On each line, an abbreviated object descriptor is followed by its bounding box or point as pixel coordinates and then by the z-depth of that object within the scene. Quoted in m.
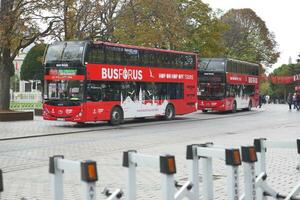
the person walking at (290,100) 49.84
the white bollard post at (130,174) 5.50
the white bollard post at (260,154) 6.90
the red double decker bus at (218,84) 38.12
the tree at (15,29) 28.61
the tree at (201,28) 51.34
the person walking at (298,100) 48.58
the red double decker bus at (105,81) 23.80
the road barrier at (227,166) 5.51
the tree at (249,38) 71.50
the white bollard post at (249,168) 5.73
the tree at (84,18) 29.97
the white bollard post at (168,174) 4.95
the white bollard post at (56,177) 5.19
